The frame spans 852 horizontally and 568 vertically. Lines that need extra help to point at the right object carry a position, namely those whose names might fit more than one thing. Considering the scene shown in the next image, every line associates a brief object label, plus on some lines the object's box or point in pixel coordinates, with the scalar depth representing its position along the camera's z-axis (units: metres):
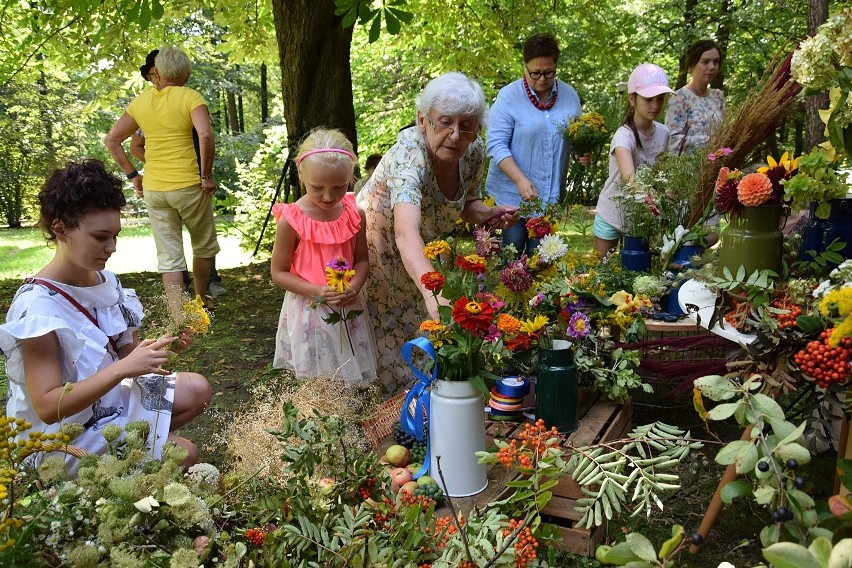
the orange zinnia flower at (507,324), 1.55
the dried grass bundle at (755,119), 2.30
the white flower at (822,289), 1.44
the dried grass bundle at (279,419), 1.63
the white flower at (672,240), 2.62
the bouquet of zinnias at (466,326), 1.49
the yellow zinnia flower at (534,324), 1.77
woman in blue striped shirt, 3.54
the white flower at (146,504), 1.02
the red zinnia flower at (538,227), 2.09
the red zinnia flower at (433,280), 1.58
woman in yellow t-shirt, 4.38
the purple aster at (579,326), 2.08
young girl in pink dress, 2.40
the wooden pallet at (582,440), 1.80
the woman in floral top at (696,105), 3.71
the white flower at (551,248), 2.06
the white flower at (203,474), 1.25
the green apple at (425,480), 1.64
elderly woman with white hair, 2.13
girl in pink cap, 3.34
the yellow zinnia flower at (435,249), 1.70
